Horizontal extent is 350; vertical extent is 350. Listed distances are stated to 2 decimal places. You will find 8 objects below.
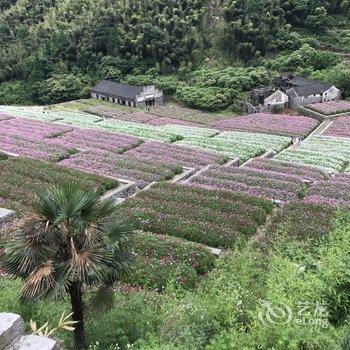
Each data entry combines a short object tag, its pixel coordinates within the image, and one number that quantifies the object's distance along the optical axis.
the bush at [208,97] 72.06
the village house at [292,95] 67.94
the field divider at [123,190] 24.19
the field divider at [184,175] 27.43
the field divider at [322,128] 52.06
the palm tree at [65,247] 9.30
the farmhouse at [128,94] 77.50
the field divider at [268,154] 37.12
